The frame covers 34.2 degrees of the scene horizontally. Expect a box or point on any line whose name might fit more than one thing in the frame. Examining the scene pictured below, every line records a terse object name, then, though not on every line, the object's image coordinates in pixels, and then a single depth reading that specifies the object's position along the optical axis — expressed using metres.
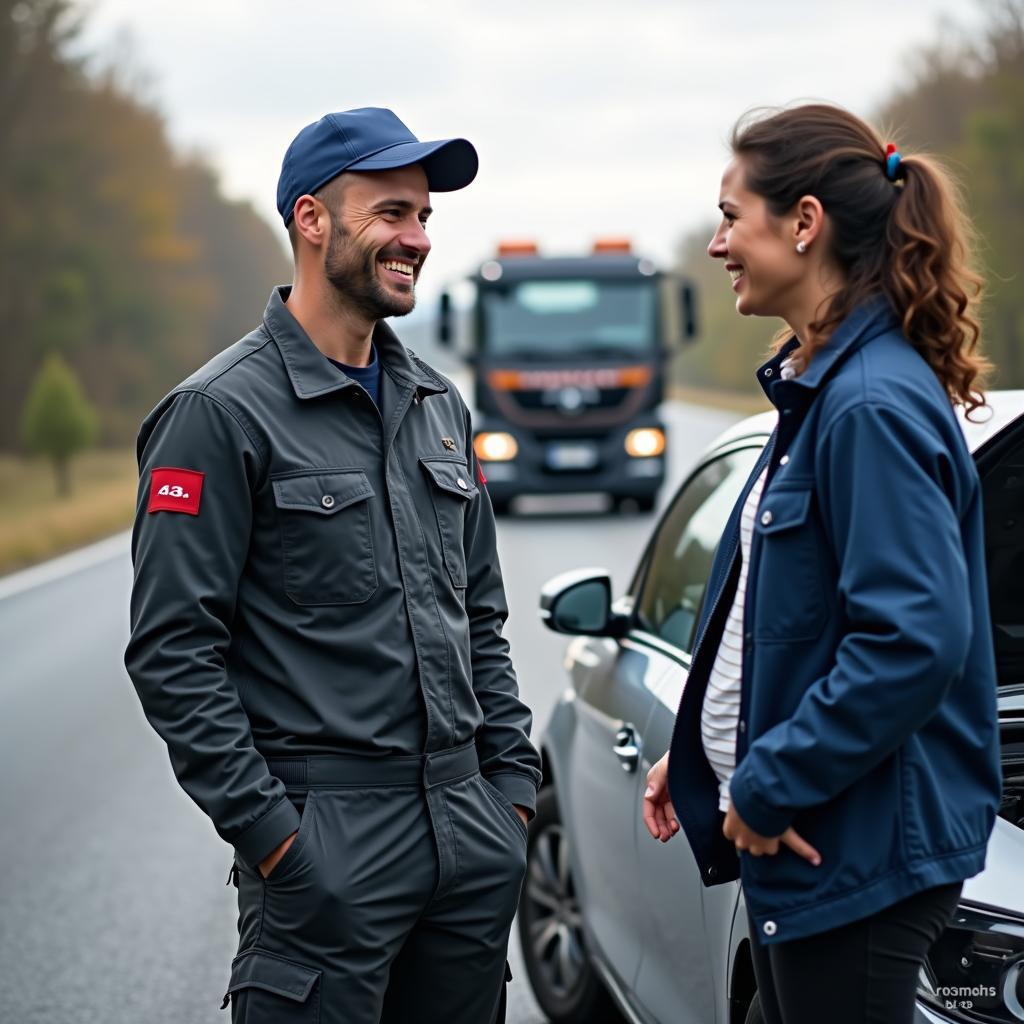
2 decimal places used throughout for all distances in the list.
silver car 2.45
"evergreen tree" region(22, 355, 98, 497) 32.00
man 2.52
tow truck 18.95
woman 2.07
